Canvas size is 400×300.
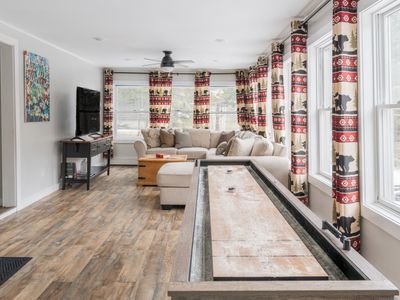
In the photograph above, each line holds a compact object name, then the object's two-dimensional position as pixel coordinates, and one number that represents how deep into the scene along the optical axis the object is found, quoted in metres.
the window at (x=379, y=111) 2.70
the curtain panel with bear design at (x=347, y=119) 2.88
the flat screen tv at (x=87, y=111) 6.28
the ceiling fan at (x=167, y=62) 6.33
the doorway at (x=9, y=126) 4.64
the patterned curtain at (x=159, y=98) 8.74
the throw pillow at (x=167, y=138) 8.14
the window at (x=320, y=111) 4.12
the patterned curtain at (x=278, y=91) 5.39
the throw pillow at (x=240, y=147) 5.23
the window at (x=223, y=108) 9.02
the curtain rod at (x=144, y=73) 8.84
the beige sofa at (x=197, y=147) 7.59
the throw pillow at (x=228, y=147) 5.47
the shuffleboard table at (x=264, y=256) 0.89
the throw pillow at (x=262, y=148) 5.04
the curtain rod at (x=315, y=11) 3.48
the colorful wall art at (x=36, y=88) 4.96
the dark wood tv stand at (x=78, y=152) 6.00
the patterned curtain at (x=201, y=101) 8.73
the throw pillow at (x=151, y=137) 8.12
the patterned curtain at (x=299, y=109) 4.23
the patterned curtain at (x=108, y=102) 8.70
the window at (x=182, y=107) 9.00
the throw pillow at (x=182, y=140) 8.16
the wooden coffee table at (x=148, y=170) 6.22
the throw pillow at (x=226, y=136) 8.16
